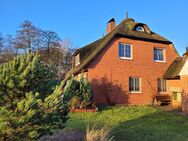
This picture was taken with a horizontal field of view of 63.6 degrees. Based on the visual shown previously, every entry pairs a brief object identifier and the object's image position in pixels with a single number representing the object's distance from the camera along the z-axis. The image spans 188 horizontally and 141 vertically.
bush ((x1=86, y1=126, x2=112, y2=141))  4.68
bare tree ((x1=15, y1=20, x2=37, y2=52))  23.42
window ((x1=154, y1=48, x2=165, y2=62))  15.50
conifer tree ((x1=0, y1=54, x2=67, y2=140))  3.35
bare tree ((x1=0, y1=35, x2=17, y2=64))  23.48
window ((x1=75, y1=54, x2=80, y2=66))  16.34
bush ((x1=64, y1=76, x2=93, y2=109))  11.11
